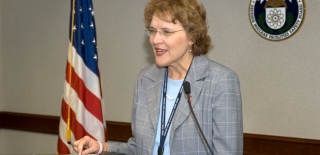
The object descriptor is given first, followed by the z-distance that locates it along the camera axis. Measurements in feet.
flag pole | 12.17
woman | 7.34
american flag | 12.16
